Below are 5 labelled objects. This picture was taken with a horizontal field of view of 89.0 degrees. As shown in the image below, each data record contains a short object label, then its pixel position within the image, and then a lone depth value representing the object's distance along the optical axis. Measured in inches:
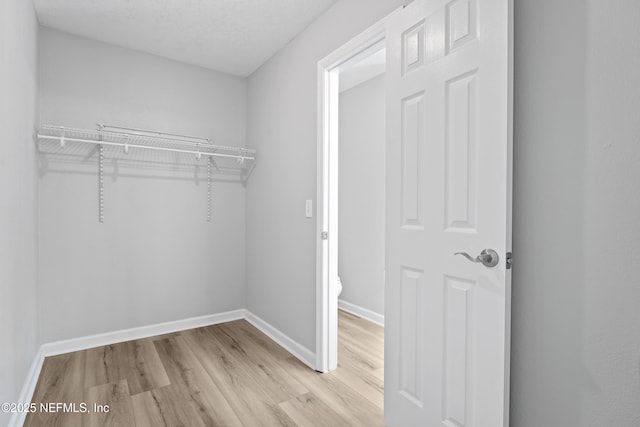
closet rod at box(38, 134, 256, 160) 92.4
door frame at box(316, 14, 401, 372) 88.1
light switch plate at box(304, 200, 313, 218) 93.9
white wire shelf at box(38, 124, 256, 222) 97.7
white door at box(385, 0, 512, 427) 46.4
